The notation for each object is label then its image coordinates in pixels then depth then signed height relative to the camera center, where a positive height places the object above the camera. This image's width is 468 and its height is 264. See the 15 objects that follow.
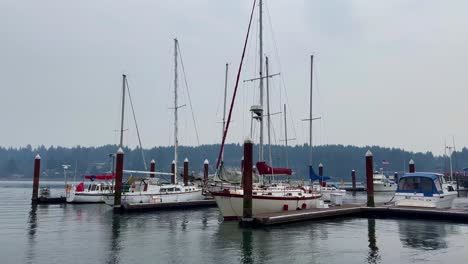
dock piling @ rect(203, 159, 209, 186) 52.28 +1.01
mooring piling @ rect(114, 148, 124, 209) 35.81 -0.25
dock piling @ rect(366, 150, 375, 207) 33.12 -0.08
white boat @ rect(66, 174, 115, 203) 48.34 -2.01
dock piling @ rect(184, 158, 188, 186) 50.12 +0.60
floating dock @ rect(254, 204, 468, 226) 26.21 -2.45
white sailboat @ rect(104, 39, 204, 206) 42.09 -1.56
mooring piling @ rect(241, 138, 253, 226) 25.25 -0.67
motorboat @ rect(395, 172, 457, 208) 31.28 -1.04
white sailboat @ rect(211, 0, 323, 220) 28.53 -1.34
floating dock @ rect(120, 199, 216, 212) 36.59 -2.70
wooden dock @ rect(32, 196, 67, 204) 48.66 -2.73
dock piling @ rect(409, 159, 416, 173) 43.98 +1.03
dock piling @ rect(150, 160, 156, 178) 55.20 +1.21
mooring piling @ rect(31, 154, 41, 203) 47.48 -0.37
